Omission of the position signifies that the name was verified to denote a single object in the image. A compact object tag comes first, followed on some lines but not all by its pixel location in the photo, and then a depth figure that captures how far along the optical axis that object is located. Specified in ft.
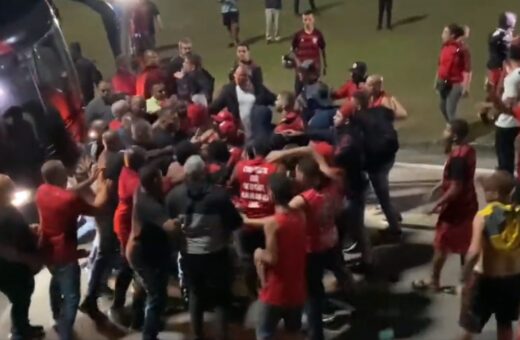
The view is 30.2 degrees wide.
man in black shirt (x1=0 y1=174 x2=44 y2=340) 24.07
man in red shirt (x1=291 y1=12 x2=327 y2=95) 47.83
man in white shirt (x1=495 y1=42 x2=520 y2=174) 33.37
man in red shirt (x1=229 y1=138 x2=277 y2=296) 25.71
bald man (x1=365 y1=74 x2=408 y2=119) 31.04
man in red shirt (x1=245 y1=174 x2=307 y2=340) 22.09
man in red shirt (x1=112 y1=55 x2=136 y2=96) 40.01
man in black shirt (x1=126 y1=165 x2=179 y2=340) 24.08
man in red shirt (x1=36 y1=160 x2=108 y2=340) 24.25
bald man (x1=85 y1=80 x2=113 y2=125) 34.35
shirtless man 22.18
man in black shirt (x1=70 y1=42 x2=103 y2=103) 43.14
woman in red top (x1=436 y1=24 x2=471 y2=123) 40.98
